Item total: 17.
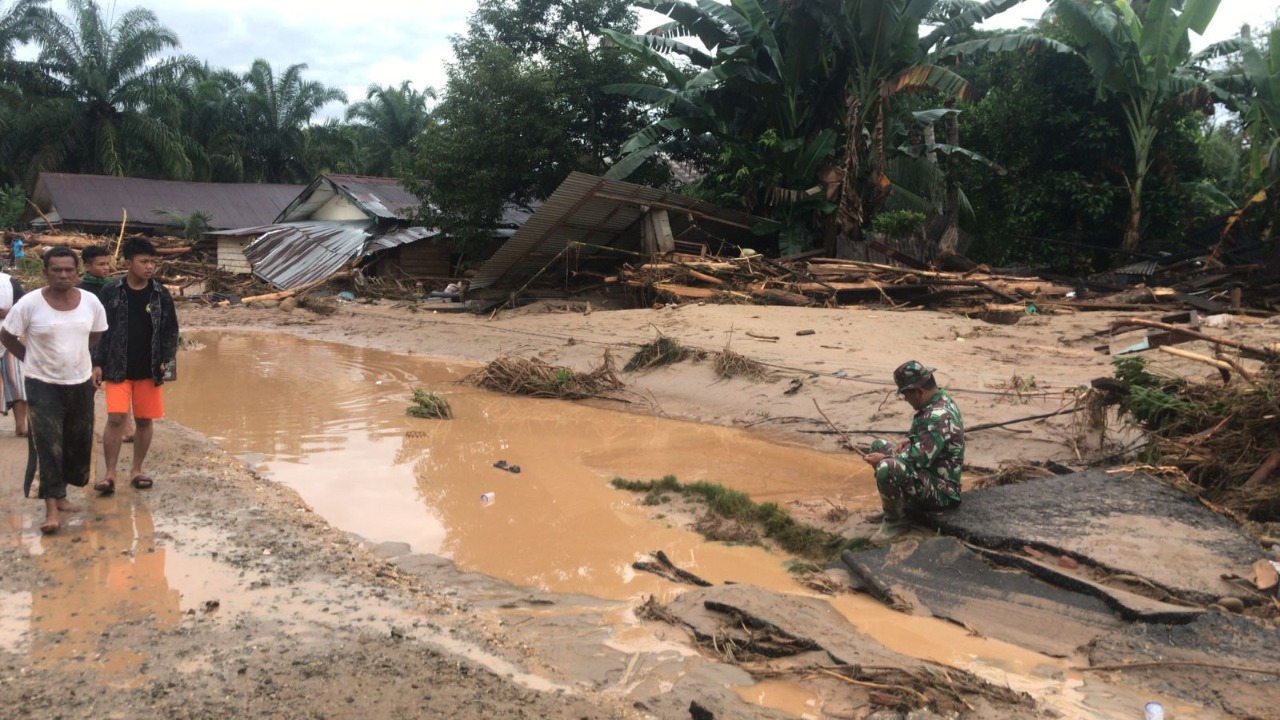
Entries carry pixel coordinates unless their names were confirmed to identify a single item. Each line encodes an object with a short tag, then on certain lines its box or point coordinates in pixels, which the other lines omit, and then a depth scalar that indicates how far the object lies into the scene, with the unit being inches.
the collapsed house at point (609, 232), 653.3
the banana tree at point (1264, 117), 579.2
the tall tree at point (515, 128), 780.0
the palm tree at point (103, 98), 1478.8
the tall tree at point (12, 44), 1456.7
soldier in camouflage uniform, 214.2
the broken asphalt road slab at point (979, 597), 170.1
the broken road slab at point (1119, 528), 184.4
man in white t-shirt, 210.5
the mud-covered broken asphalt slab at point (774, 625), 155.3
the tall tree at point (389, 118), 1819.6
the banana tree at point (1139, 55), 601.3
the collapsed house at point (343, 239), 940.0
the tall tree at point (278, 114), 1742.1
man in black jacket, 239.0
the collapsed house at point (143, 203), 1226.6
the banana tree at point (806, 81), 649.6
